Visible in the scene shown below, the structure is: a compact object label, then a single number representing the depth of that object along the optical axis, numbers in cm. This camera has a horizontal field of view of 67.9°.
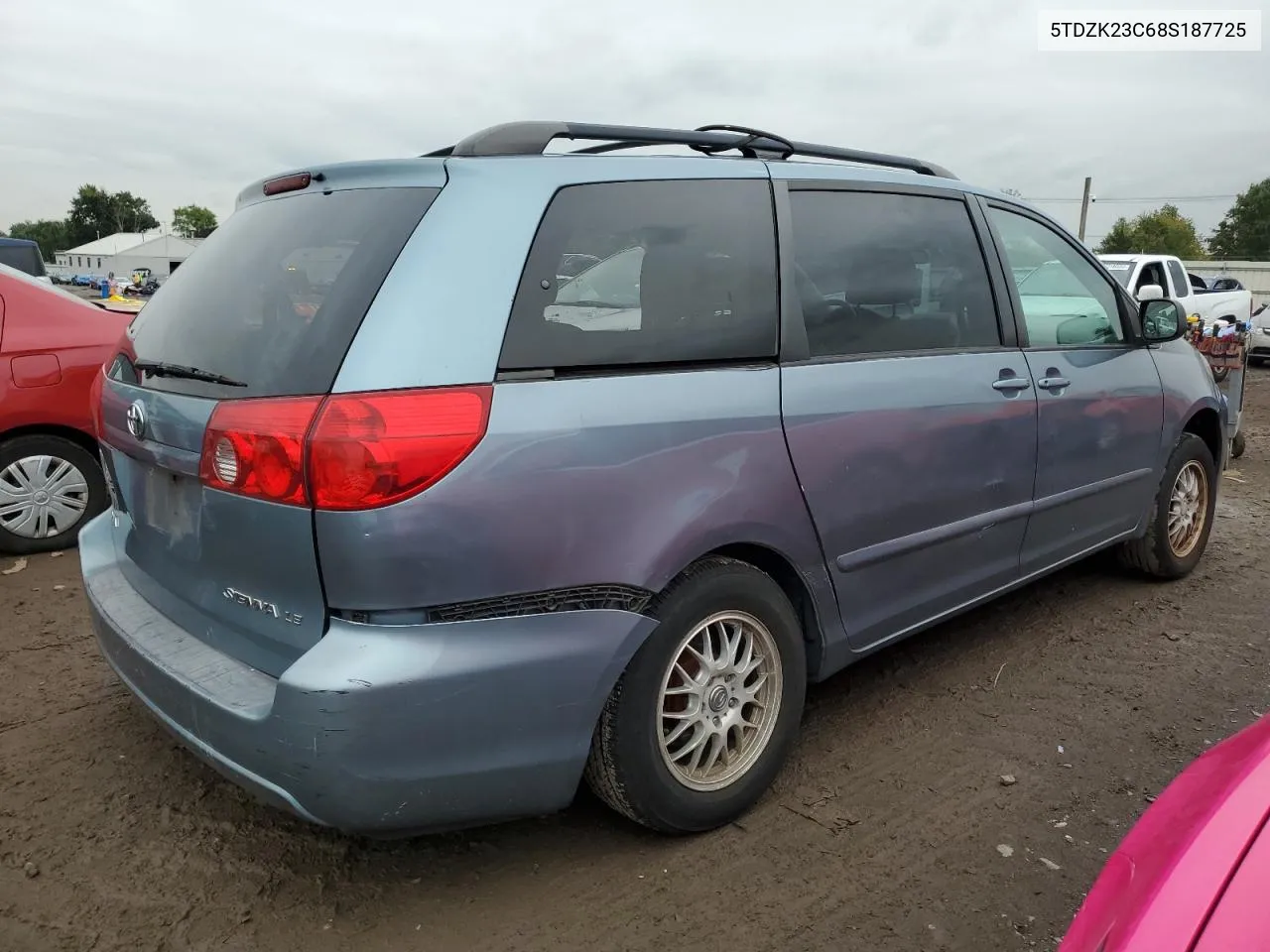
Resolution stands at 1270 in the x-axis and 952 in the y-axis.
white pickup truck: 1362
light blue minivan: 197
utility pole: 4225
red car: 473
